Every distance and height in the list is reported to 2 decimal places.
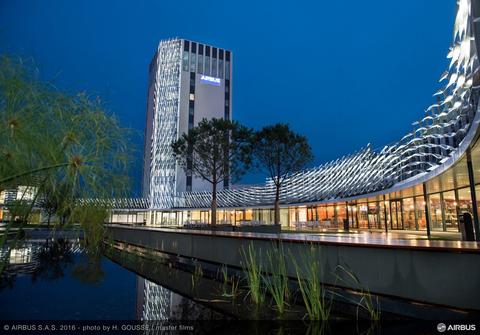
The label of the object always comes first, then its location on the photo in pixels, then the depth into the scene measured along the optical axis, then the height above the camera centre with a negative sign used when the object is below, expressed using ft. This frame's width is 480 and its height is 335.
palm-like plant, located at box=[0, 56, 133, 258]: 10.09 +2.53
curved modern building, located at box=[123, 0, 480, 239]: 33.76 +9.36
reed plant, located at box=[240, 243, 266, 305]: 16.78 -3.70
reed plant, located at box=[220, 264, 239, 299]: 19.75 -4.46
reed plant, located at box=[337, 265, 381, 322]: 15.25 -3.74
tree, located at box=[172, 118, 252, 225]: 85.05 +19.15
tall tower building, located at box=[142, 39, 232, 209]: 216.13 +84.62
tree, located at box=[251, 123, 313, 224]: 83.41 +18.34
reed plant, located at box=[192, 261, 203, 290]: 23.90 -4.37
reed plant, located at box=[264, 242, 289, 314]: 15.42 -3.31
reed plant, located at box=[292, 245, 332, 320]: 14.27 -3.63
